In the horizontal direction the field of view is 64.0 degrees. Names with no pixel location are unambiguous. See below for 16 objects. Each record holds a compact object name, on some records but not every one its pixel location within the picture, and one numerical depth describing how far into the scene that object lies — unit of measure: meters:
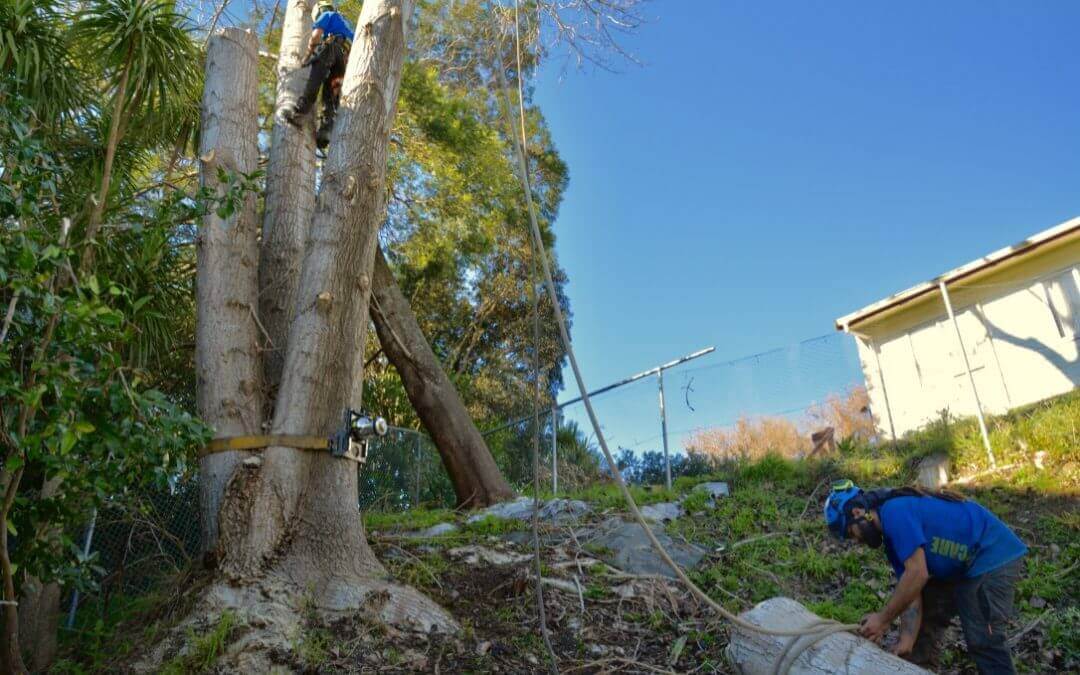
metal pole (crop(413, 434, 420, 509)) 9.00
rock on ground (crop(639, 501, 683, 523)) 7.17
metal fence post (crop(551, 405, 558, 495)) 9.14
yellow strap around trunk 4.67
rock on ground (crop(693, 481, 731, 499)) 8.10
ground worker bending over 4.09
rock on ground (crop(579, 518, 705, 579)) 5.85
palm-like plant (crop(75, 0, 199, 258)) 5.79
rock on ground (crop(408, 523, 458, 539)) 6.34
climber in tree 6.55
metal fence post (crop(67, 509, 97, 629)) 6.07
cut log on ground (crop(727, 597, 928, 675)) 3.92
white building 11.17
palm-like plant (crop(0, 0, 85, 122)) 5.54
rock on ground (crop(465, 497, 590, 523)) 6.89
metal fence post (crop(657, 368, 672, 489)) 8.92
